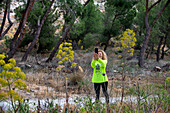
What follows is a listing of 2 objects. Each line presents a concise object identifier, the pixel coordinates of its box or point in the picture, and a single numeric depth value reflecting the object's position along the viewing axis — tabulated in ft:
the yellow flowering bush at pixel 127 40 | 45.83
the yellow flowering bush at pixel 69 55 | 25.41
